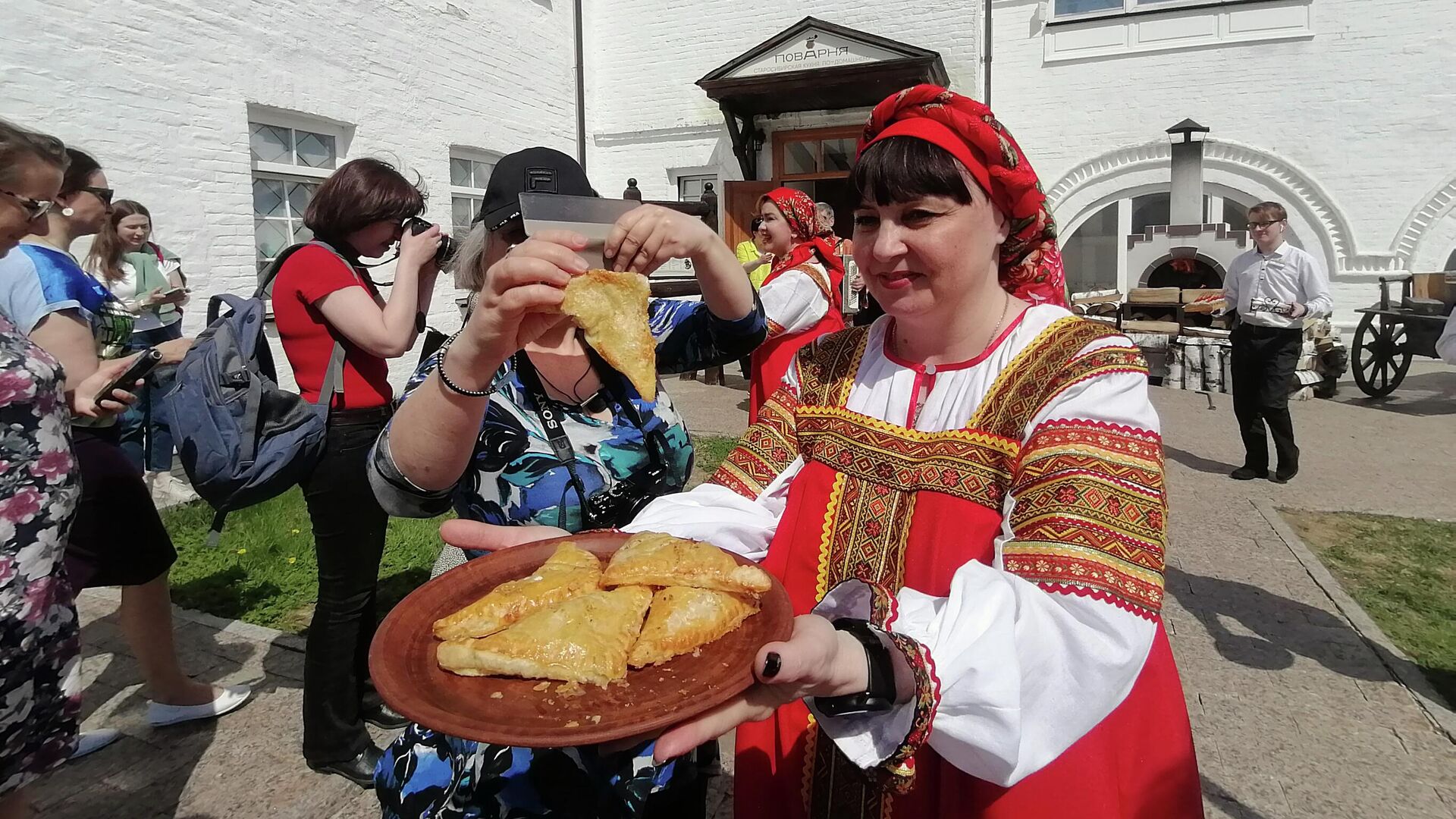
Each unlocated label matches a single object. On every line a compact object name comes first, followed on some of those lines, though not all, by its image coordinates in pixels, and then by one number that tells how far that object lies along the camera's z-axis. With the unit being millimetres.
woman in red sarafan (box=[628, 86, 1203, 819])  1194
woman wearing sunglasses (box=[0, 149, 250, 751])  2766
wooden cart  10203
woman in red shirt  2869
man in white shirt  6766
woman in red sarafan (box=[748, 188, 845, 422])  5320
